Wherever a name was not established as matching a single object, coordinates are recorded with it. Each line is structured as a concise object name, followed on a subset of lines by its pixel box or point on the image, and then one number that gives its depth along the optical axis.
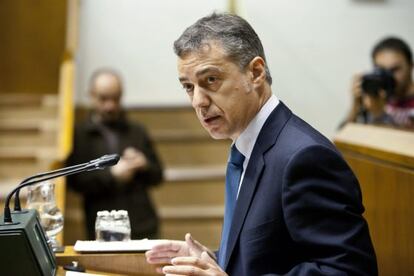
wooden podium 4.79
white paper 4.80
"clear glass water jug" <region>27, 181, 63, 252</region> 5.00
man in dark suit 4.49
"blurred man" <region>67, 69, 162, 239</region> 6.54
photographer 6.28
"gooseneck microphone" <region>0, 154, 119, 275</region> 4.53
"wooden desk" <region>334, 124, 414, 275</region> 5.20
